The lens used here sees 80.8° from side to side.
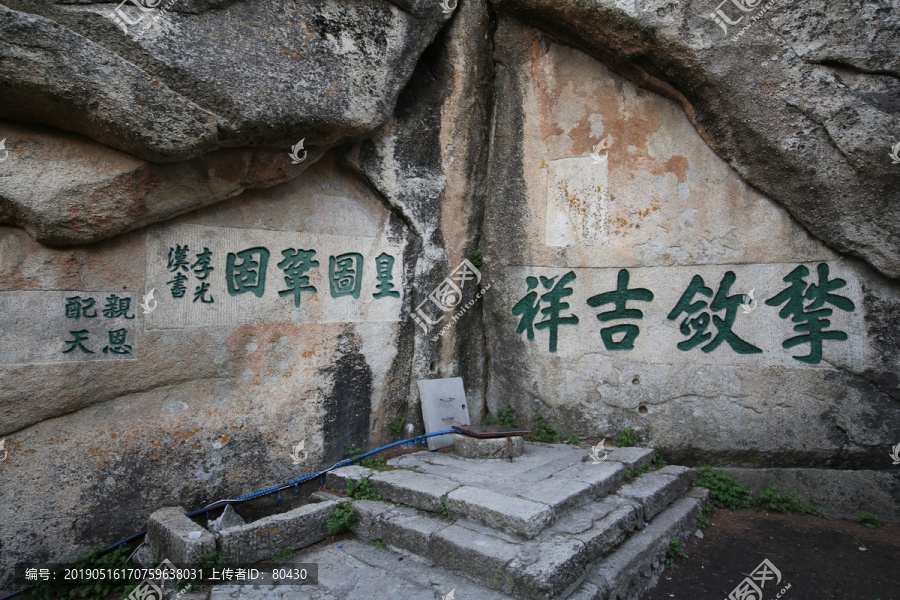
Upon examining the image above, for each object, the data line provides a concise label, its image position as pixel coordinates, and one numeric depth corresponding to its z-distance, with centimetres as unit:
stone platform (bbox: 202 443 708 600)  325
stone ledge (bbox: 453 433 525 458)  477
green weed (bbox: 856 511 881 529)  441
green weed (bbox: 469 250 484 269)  589
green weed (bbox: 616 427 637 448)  513
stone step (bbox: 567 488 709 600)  330
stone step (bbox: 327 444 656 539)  357
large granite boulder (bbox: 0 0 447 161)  314
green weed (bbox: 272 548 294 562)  378
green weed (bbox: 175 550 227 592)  334
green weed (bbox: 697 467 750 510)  480
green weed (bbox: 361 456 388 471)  473
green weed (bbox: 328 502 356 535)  411
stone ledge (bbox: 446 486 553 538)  342
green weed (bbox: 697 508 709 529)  450
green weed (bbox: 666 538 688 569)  402
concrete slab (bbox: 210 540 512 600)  328
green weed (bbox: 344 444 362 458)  489
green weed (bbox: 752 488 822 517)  464
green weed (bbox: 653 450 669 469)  500
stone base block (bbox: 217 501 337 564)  359
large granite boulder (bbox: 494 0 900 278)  420
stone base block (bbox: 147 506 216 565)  336
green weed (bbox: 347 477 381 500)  435
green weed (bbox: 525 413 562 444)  543
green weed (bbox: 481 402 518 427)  568
